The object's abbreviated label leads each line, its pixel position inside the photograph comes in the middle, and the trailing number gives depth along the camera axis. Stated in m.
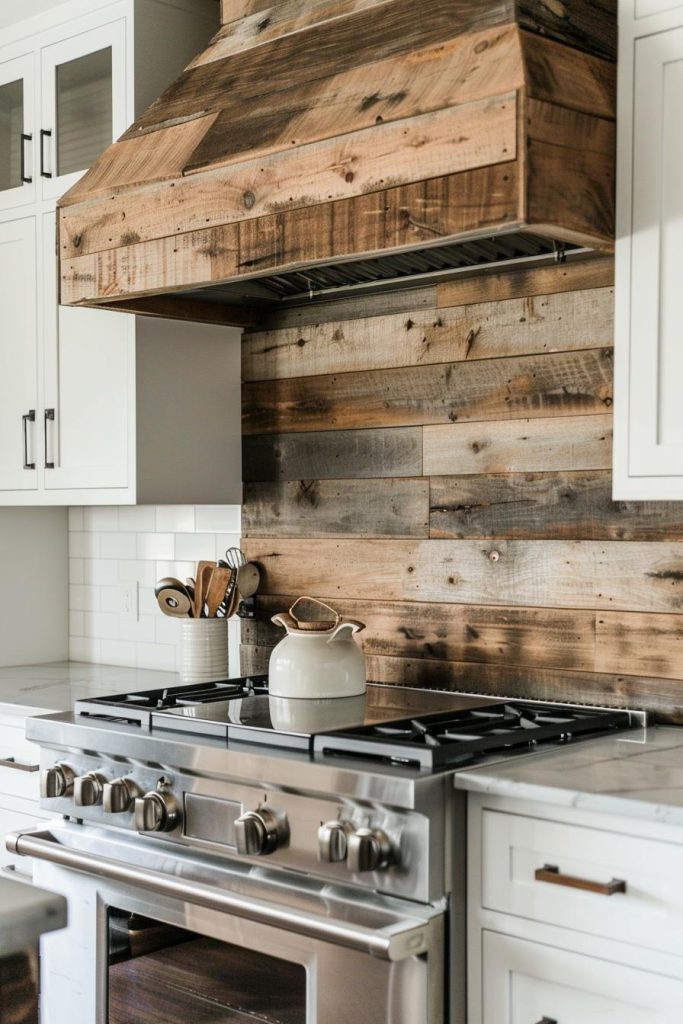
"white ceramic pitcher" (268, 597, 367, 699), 2.54
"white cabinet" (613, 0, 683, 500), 2.11
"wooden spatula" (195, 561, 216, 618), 3.15
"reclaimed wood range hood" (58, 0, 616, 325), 2.06
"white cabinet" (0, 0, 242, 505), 3.07
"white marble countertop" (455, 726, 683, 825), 1.79
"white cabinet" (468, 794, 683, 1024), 1.78
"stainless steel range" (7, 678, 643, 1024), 1.95
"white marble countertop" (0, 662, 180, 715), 3.00
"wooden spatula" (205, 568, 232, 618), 3.14
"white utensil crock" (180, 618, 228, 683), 3.14
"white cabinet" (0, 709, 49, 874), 2.93
